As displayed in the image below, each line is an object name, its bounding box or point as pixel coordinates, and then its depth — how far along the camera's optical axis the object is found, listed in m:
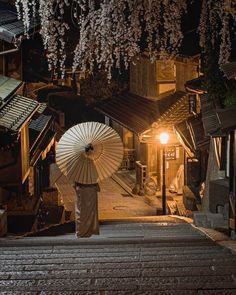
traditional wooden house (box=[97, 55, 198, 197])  23.52
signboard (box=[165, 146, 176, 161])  23.95
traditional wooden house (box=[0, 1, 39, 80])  15.32
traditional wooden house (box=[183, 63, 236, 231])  10.46
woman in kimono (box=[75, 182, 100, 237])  10.53
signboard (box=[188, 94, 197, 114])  21.44
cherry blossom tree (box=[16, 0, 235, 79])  13.84
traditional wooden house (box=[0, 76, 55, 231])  13.69
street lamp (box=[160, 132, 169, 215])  17.94
